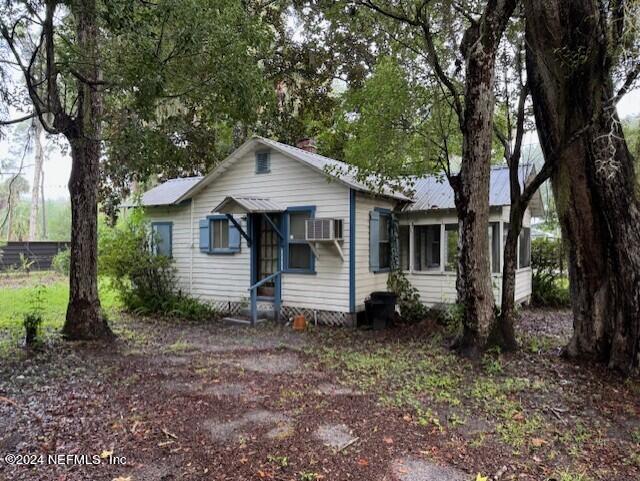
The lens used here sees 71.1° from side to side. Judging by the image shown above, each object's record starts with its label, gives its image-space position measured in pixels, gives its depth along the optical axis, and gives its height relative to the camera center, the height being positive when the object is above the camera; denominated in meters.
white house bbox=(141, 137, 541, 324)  9.08 +0.23
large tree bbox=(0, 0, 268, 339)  5.32 +2.41
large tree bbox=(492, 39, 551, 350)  6.37 +0.19
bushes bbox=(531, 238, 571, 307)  12.02 -0.83
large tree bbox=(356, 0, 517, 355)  6.10 +1.01
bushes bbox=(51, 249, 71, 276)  18.15 -0.62
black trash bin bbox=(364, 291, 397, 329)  8.92 -1.25
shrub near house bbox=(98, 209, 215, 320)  10.33 -0.60
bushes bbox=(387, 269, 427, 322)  9.52 -1.14
